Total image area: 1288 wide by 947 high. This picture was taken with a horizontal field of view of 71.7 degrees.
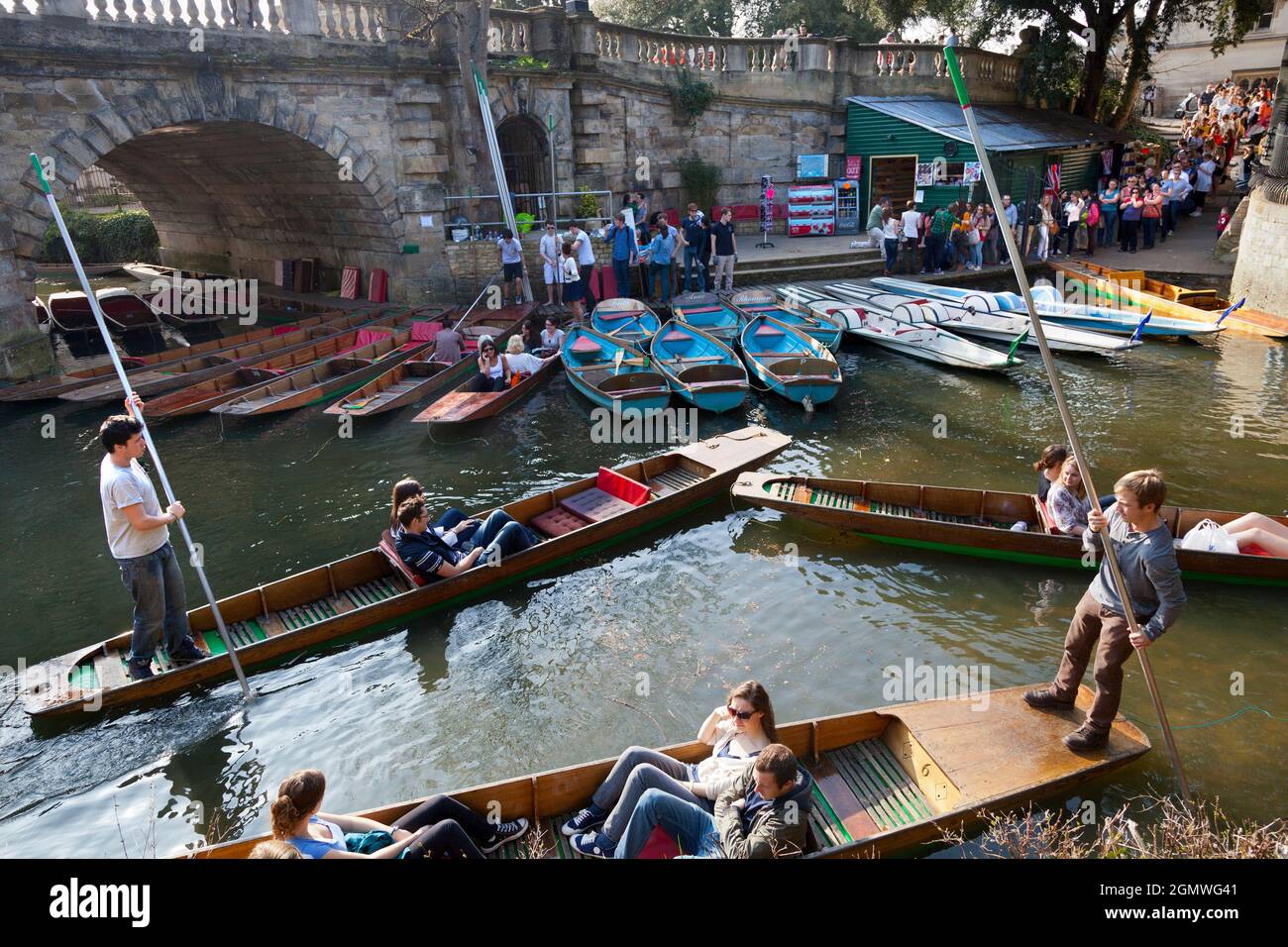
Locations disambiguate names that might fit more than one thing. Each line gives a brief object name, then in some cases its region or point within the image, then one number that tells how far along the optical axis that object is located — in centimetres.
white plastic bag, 815
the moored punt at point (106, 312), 1742
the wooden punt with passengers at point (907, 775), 519
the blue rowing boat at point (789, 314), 1556
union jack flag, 2198
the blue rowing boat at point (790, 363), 1337
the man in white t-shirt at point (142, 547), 643
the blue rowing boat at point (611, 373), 1288
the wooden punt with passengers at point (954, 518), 816
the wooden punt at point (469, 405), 1269
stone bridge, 1476
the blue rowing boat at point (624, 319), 1645
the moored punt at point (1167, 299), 1641
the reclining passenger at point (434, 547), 796
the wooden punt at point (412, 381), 1353
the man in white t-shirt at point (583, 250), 1789
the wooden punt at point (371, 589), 690
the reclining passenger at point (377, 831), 435
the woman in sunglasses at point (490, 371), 1358
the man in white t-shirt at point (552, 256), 1773
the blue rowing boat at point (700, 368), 1306
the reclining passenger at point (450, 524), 795
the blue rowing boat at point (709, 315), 1633
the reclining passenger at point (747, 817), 464
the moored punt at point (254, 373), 1387
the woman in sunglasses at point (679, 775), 511
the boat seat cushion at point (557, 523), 937
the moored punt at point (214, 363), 1434
